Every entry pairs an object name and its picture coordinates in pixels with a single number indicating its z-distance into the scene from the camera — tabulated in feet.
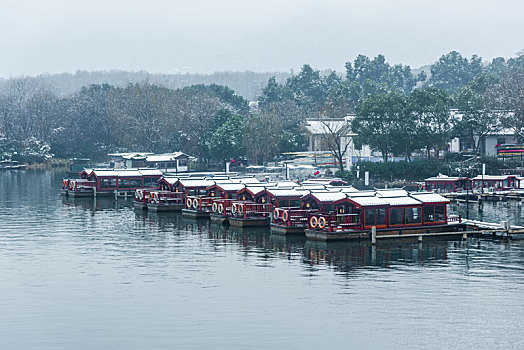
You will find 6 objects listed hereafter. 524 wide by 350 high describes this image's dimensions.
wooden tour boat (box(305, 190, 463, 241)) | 244.22
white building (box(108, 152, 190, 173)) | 568.00
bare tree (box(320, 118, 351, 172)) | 505.86
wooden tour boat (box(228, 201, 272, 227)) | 280.10
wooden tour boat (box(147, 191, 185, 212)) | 337.72
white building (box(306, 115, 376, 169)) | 509.76
